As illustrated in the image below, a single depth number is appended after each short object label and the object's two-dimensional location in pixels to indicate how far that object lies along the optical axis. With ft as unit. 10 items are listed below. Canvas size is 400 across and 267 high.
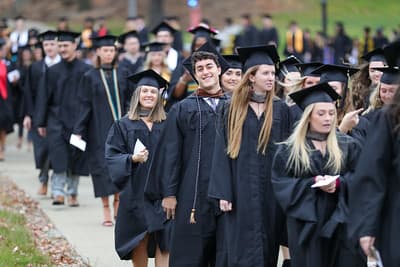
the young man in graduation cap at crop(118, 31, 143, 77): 104.12
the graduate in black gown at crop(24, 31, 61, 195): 97.25
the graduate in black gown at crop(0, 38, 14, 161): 130.93
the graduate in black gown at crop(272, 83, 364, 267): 48.42
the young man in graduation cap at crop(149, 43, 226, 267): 56.29
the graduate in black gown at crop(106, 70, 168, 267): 62.49
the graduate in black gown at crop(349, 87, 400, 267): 41.98
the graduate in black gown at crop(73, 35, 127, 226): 85.51
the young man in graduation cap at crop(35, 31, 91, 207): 93.97
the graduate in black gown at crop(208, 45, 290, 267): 52.95
